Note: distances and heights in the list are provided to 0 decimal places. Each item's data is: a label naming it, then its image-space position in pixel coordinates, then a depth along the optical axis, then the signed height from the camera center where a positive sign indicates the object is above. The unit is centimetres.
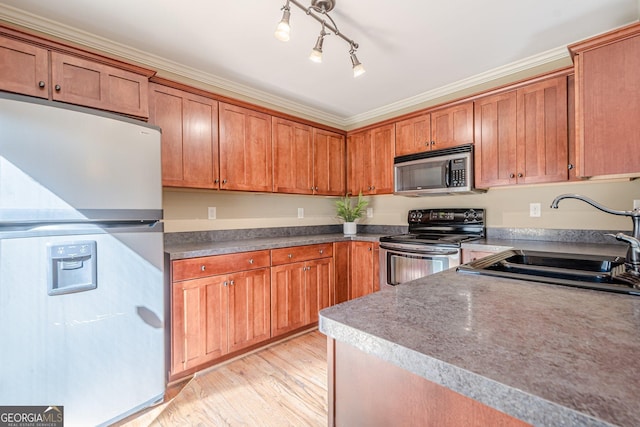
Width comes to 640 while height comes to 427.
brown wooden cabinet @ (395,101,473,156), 264 +80
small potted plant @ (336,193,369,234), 337 -3
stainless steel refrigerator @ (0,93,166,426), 135 -24
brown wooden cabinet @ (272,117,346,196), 291 +59
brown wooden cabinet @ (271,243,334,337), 256 -69
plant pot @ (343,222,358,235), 336 -19
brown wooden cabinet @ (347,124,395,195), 320 +61
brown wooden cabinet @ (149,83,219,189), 218 +64
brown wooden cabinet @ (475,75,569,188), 217 +61
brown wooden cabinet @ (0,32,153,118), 157 +83
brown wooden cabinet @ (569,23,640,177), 160 +62
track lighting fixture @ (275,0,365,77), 149 +118
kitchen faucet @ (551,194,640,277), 109 -13
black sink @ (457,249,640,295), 95 -26
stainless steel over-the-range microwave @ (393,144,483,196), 259 +37
